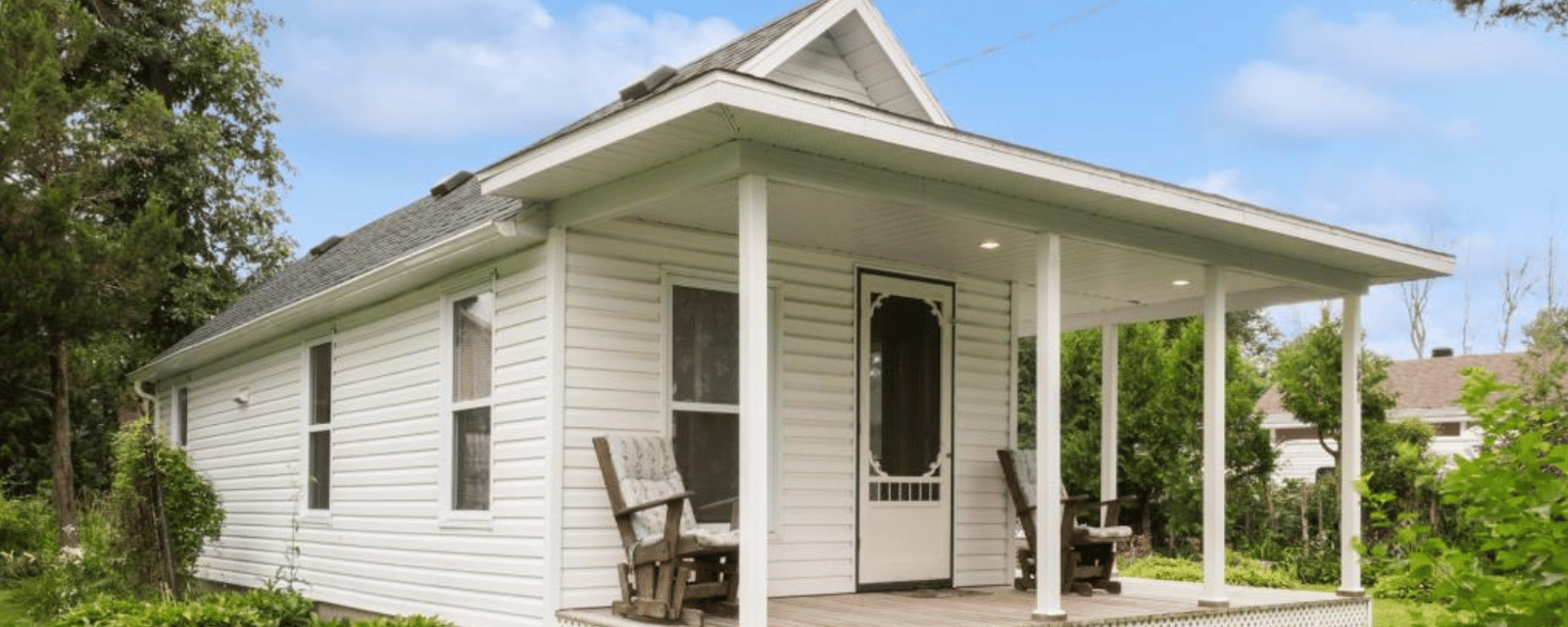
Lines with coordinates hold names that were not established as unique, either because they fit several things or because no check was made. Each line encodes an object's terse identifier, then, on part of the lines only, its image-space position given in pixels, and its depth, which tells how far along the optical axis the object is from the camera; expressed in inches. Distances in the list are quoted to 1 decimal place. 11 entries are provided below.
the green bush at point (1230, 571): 492.1
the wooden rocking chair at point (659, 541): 268.5
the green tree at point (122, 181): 568.7
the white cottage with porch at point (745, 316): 256.7
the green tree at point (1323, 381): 602.9
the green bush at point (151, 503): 442.6
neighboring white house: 950.4
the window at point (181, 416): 581.3
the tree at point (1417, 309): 1241.7
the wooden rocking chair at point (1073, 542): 354.3
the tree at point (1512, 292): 1170.6
